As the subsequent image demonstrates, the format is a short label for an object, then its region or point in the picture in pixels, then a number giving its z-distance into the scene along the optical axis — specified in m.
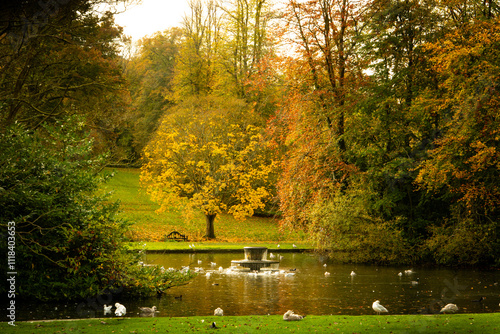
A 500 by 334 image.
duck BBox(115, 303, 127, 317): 11.07
